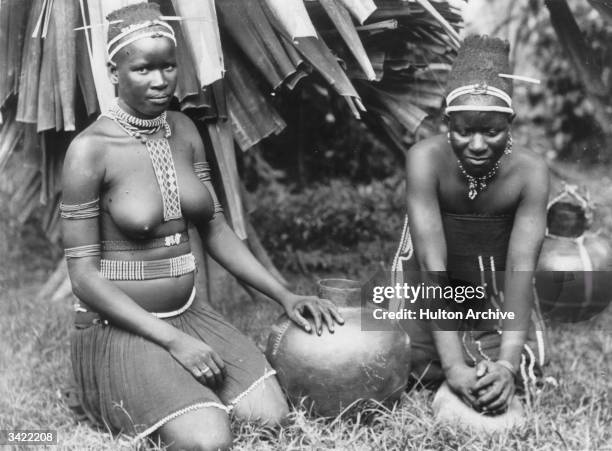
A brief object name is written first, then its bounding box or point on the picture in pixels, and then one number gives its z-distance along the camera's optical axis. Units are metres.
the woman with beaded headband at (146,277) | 2.59
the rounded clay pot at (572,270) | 3.89
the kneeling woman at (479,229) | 2.74
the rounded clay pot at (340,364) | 2.73
